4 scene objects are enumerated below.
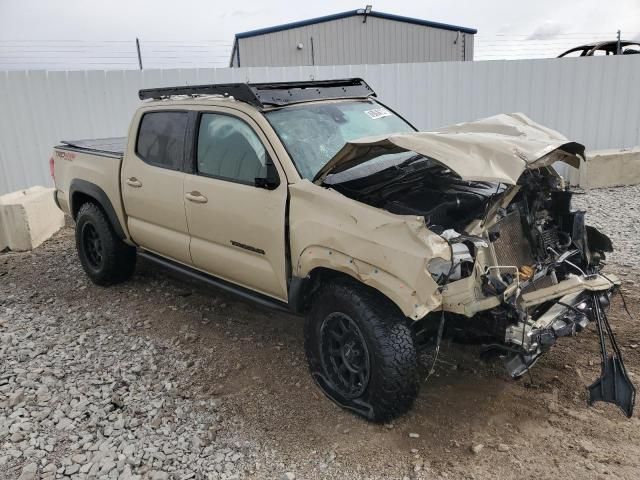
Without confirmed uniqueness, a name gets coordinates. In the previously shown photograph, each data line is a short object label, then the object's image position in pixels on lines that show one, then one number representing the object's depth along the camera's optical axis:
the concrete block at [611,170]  9.01
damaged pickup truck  3.01
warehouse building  17.50
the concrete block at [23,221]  7.10
